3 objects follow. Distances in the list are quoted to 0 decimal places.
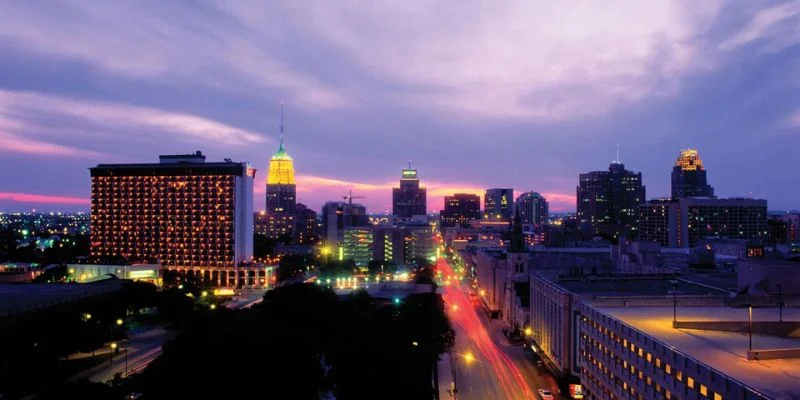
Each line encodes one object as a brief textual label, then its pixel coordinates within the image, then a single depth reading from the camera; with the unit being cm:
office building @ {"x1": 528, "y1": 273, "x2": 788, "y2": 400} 3556
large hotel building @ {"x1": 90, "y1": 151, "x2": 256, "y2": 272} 15825
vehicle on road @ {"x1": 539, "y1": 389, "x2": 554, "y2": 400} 6103
